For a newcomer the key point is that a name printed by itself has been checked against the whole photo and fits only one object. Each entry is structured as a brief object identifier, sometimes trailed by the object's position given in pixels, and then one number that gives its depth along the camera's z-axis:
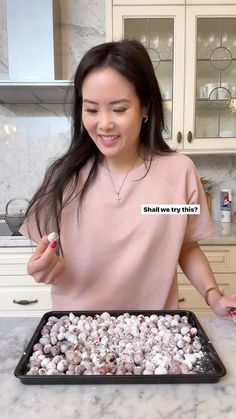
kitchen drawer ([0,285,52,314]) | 1.92
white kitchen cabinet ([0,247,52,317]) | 1.90
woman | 0.99
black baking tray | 0.57
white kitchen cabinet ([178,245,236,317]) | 1.92
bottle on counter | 2.27
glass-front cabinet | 1.96
